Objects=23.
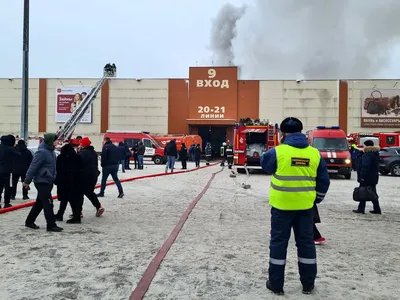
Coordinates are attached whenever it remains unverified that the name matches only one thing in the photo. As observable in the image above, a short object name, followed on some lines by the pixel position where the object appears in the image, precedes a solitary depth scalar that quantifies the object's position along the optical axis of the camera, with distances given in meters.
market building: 38.38
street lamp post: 13.40
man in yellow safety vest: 4.05
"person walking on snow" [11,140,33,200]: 10.01
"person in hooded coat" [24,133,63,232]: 6.60
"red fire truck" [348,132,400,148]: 28.38
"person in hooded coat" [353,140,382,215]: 8.83
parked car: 20.45
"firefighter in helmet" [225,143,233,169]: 24.91
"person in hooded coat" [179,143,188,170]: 23.48
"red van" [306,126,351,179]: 18.52
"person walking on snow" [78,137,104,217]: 7.73
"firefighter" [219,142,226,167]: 26.93
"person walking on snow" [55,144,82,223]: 7.17
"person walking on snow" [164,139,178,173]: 20.13
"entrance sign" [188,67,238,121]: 39.00
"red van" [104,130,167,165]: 30.39
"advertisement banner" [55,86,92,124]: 40.56
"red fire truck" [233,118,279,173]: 20.48
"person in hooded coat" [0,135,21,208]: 8.59
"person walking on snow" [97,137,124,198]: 10.63
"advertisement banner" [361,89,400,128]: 38.06
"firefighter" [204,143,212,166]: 30.49
